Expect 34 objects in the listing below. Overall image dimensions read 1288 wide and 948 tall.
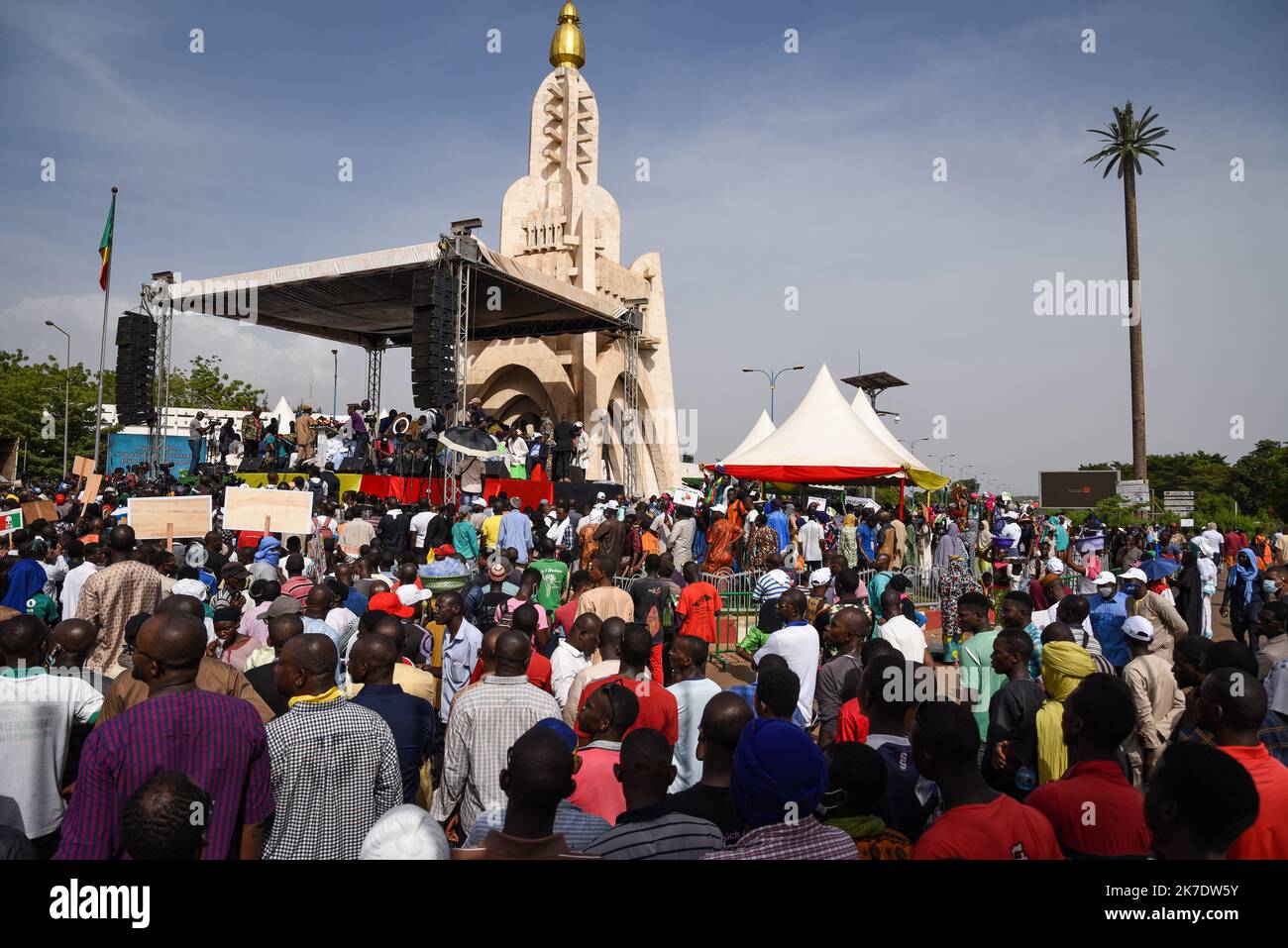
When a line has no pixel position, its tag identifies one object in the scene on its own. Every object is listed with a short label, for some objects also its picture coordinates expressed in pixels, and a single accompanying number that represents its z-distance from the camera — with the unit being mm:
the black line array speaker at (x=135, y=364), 19688
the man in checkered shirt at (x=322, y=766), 2834
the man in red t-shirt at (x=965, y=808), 2256
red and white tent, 16281
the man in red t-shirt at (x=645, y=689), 3855
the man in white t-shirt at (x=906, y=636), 5656
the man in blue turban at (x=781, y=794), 2307
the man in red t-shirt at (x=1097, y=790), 2561
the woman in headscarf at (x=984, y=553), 13867
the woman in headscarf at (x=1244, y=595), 9758
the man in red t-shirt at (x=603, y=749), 3137
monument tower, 27844
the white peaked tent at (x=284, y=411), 39441
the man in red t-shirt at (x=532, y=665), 4836
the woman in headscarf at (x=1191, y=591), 10117
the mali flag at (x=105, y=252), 21312
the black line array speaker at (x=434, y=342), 14406
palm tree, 32281
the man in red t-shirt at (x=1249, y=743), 2408
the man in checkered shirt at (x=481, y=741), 3494
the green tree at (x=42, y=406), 39344
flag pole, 20422
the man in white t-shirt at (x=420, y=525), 11922
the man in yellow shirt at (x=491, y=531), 12259
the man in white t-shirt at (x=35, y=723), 3170
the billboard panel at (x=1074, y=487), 45375
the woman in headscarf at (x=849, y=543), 14672
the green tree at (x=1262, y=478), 36156
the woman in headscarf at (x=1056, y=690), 3773
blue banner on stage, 23438
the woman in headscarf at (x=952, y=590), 8508
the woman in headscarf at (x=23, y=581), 6090
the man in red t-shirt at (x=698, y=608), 6844
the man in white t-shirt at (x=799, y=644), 5023
